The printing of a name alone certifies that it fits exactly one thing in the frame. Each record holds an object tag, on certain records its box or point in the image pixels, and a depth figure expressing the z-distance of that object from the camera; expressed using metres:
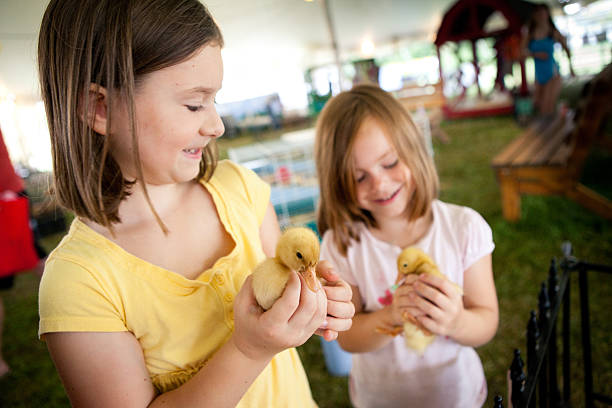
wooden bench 2.56
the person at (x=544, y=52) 5.58
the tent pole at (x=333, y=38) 2.52
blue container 2.03
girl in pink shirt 1.06
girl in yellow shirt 0.59
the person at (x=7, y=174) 0.99
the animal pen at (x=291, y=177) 2.18
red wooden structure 6.12
